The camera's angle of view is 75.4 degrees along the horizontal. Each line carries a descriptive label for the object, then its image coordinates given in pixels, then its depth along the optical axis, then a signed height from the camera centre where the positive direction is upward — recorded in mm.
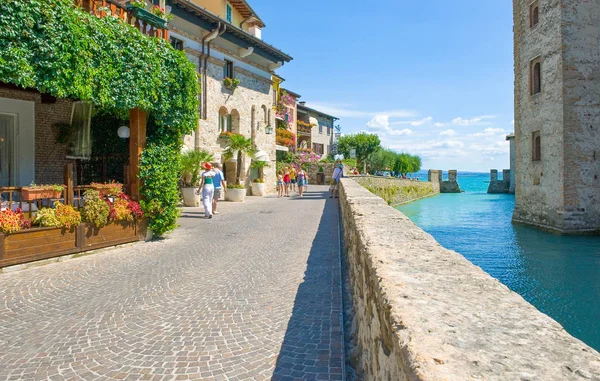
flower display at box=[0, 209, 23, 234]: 6199 -532
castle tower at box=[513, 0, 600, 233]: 17344 +3423
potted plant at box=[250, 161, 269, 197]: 22922 +237
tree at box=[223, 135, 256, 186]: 20234 +2200
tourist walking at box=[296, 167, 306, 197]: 22934 +348
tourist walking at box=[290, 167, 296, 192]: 26828 +586
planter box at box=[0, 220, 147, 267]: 6328 -969
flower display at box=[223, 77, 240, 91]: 20564 +5652
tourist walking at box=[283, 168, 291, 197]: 23398 +360
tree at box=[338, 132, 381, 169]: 57844 +6470
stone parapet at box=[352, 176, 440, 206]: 24738 -44
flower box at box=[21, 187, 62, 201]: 7094 -86
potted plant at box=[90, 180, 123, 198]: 8070 -12
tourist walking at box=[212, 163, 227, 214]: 14164 +115
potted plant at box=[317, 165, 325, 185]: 41219 +1150
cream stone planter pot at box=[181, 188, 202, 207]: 16578 -380
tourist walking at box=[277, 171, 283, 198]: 22297 -91
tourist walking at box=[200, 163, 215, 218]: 12844 +37
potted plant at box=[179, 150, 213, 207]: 16359 +612
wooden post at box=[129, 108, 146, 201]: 8591 +988
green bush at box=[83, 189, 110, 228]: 7680 -410
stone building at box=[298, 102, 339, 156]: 47750 +7968
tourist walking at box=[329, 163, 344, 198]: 20944 +372
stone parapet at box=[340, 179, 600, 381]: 1218 -549
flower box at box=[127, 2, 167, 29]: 8391 +3803
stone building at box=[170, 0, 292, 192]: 18453 +6505
